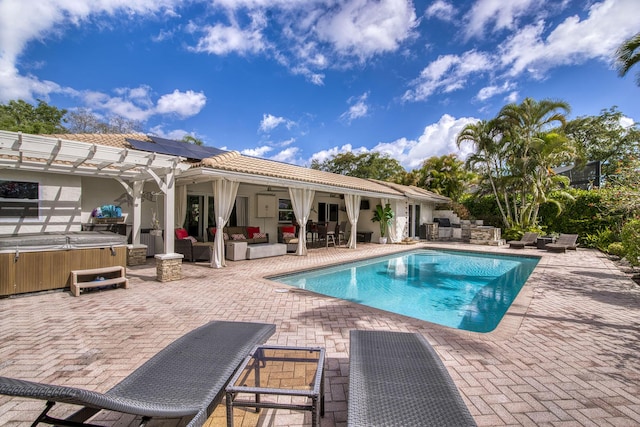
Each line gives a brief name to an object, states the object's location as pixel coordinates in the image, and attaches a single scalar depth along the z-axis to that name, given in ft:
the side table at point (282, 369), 7.48
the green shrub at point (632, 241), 23.99
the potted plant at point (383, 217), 51.44
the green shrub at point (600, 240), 40.86
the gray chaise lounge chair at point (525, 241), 44.31
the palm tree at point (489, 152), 49.96
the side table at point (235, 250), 32.22
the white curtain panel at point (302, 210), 36.40
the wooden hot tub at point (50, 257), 17.30
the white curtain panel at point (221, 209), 27.94
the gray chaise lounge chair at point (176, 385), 4.60
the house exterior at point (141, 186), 21.53
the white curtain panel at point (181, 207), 33.63
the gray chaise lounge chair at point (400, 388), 5.49
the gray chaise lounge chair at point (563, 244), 39.96
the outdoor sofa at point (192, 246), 30.09
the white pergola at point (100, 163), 16.66
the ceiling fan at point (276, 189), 44.12
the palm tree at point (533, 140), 46.32
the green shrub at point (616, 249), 33.28
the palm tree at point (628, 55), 21.47
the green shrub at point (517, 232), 49.31
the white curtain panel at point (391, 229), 52.17
